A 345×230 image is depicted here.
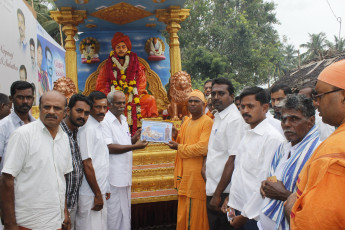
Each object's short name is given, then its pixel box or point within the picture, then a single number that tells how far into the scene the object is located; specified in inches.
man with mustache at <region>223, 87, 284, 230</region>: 94.9
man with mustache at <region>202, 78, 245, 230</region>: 119.1
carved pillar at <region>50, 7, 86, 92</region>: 283.6
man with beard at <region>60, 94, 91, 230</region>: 109.4
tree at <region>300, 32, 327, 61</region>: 1501.1
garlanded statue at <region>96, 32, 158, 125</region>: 285.6
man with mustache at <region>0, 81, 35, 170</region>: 119.0
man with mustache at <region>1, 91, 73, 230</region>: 82.0
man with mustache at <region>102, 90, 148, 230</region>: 143.5
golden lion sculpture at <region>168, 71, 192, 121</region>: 259.0
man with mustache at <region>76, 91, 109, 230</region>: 116.0
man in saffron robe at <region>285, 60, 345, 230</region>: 44.8
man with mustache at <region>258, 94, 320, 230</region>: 78.5
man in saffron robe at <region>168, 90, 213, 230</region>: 136.7
